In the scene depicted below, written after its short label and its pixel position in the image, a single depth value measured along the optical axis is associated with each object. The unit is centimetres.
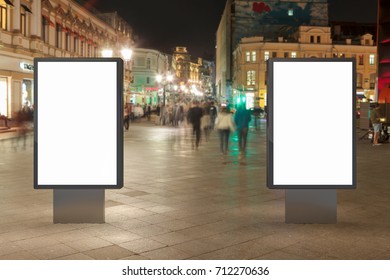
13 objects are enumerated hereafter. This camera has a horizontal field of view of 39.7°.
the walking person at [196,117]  2131
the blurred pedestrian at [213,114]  3707
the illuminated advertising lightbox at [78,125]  734
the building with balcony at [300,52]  8119
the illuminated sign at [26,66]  3260
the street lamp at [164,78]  5460
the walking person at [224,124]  1808
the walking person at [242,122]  1873
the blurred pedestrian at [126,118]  3422
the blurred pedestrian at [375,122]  2228
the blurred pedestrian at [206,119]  2422
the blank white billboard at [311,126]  729
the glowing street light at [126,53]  3269
